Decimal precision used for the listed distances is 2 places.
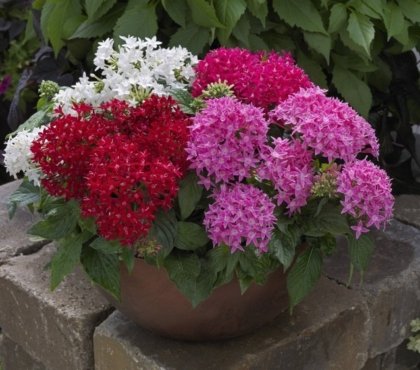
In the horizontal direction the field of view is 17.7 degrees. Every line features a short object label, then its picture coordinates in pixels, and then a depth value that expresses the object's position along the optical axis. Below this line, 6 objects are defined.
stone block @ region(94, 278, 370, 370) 1.45
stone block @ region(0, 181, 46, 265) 1.71
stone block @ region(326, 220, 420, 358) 1.61
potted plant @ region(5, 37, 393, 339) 1.31
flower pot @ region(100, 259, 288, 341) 1.39
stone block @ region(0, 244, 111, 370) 1.54
